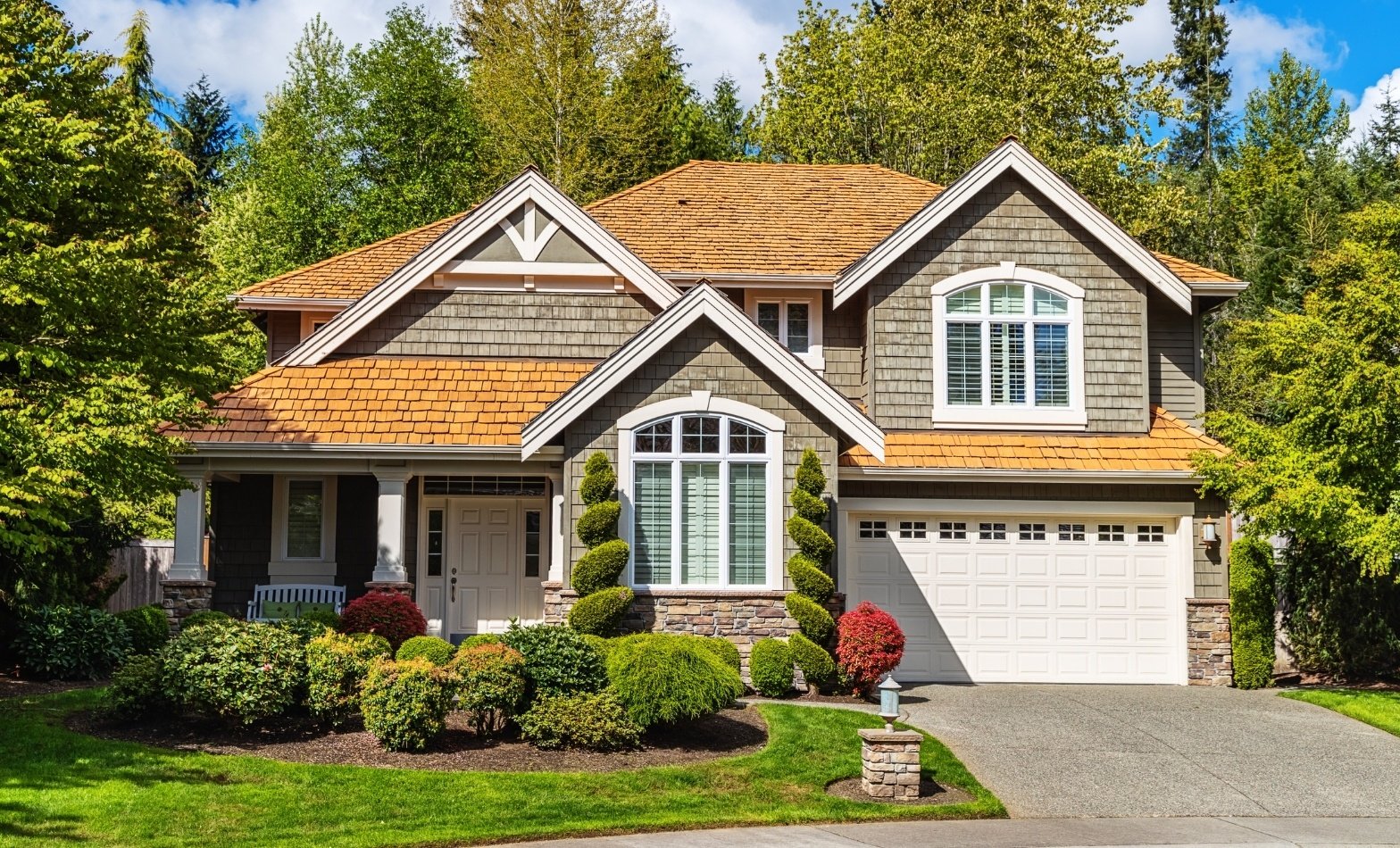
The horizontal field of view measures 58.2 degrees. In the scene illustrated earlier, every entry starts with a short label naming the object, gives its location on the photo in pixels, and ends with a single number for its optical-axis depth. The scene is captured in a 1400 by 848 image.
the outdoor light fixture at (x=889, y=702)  11.53
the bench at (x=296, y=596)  17.62
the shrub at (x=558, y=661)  12.37
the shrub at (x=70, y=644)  14.59
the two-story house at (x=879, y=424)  17.53
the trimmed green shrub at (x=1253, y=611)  17.56
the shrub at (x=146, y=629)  15.62
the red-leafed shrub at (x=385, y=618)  15.55
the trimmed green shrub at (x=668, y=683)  12.16
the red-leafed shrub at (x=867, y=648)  15.12
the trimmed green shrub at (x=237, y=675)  11.62
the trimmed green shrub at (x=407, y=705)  11.46
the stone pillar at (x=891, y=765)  11.10
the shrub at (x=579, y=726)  11.84
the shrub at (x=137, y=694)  11.81
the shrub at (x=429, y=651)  13.15
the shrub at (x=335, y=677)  11.91
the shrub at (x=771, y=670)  14.92
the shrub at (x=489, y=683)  11.85
